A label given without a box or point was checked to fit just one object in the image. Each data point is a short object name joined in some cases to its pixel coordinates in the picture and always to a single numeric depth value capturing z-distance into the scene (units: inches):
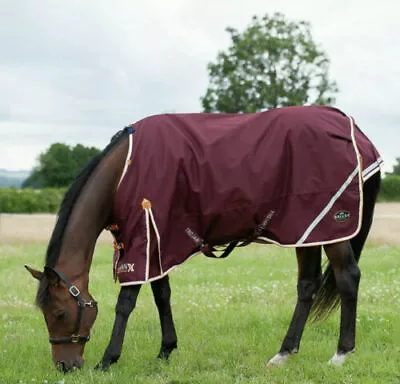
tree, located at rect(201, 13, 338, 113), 1813.5
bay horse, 227.3
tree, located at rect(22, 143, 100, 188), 1570.1
